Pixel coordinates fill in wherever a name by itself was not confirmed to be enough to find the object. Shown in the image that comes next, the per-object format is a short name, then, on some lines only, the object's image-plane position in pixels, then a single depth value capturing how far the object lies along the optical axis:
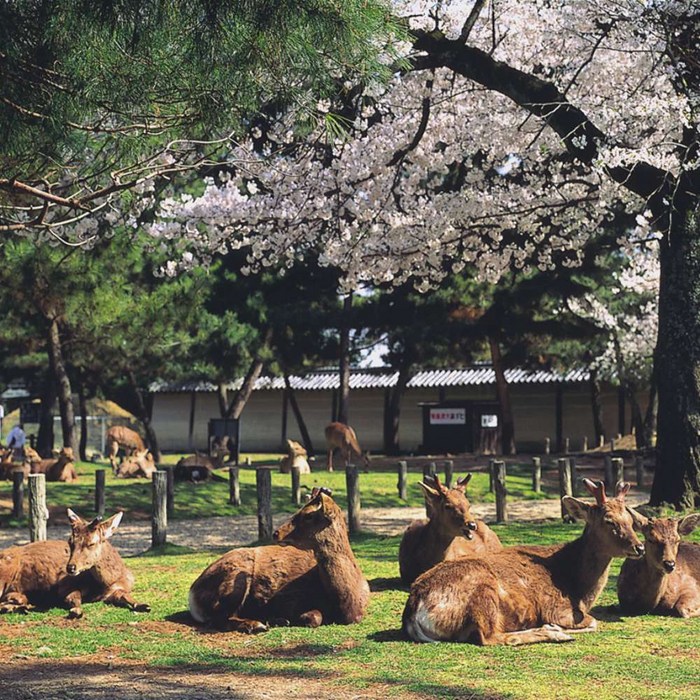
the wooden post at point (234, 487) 16.81
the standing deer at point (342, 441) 23.33
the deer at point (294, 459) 22.11
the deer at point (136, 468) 22.02
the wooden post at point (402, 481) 17.39
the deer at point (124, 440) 25.98
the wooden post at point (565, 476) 15.15
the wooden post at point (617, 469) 15.74
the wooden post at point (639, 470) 18.62
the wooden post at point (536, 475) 18.28
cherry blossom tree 12.61
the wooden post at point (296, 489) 16.63
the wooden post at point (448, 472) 16.98
